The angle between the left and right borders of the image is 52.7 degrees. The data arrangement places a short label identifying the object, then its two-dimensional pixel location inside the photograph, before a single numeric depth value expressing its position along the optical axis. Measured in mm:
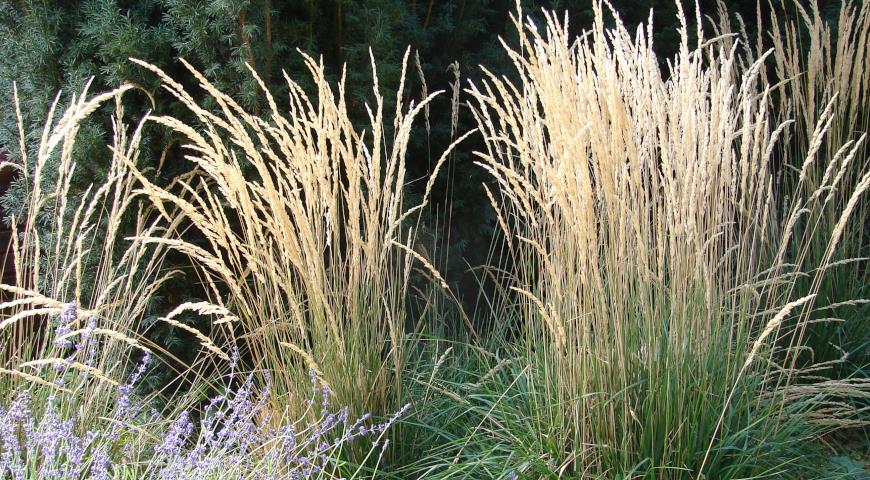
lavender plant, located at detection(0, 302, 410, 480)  2373
